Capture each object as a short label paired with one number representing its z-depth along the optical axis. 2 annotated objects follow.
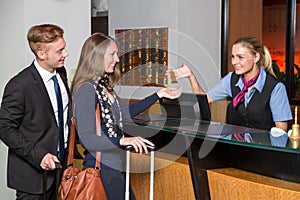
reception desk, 2.46
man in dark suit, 2.59
